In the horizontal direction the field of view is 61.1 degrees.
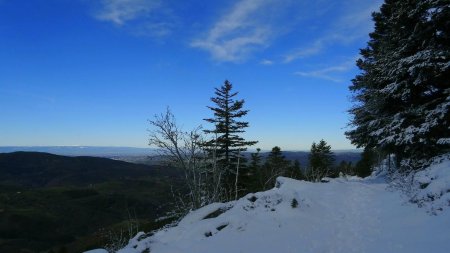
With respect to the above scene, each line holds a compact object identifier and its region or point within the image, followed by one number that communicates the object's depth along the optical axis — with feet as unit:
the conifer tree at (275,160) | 179.01
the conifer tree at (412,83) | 58.80
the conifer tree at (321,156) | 198.18
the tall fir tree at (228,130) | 113.60
